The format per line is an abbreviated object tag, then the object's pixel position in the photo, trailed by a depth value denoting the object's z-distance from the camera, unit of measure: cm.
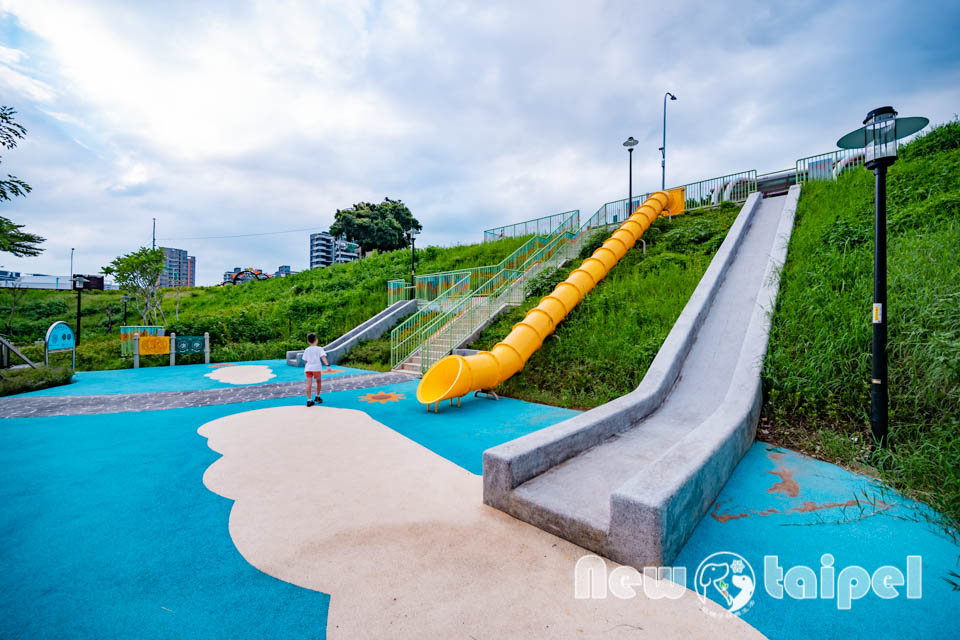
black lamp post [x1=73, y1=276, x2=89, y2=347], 1652
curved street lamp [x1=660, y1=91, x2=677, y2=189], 2374
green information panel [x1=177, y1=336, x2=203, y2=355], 1448
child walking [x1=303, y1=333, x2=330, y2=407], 775
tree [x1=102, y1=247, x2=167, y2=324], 1848
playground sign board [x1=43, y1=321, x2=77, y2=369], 1102
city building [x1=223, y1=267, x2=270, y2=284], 6038
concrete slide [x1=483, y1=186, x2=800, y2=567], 270
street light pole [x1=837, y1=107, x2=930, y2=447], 409
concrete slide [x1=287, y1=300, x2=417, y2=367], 1405
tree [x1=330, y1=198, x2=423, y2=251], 4931
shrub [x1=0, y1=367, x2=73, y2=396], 884
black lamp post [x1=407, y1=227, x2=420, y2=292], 1751
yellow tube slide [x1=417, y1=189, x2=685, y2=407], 730
